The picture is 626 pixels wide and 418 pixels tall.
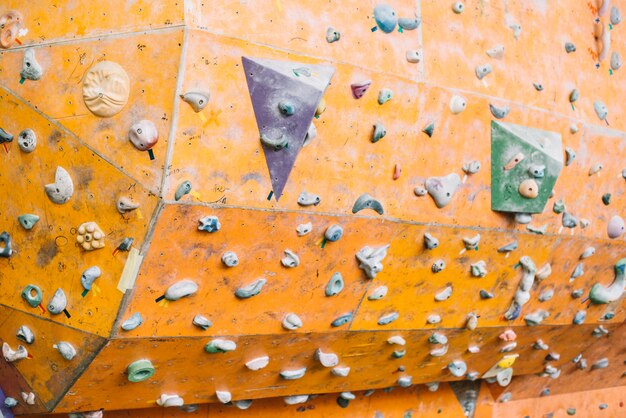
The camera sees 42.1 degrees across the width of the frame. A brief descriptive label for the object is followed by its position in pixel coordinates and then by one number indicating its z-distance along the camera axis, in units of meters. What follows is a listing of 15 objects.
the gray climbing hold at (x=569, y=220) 4.05
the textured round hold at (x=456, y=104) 3.49
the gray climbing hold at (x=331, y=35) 3.14
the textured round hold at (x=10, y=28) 3.01
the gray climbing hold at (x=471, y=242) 3.74
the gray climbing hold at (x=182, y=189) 2.86
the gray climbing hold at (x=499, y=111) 3.63
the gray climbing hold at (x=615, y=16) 4.26
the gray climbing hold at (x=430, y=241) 3.58
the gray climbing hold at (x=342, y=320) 3.61
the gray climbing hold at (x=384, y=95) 3.27
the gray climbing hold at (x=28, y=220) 3.06
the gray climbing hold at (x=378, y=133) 3.27
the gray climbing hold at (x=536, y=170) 3.73
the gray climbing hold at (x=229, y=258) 3.12
